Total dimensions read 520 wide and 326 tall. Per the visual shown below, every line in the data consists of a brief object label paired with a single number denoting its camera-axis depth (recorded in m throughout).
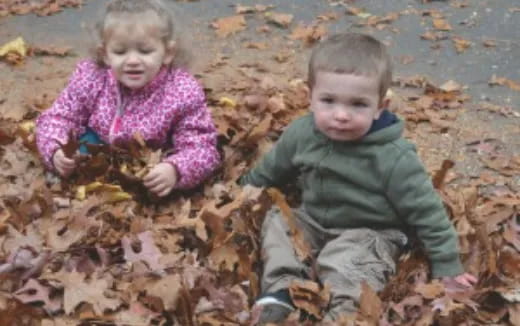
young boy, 3.11
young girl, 3.75
